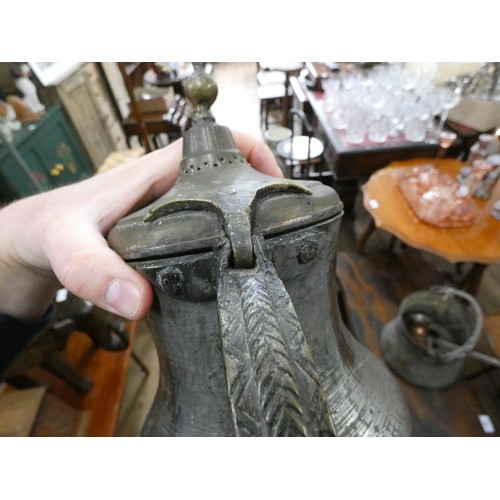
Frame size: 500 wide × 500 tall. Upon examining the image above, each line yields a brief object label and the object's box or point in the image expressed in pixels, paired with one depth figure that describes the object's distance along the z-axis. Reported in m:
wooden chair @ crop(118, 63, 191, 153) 2.73
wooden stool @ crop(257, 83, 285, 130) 3.66
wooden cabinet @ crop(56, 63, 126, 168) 3.02
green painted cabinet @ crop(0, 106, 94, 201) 2.30
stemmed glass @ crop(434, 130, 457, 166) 2.02
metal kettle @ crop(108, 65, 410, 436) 0.28
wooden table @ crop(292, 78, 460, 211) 2.10
